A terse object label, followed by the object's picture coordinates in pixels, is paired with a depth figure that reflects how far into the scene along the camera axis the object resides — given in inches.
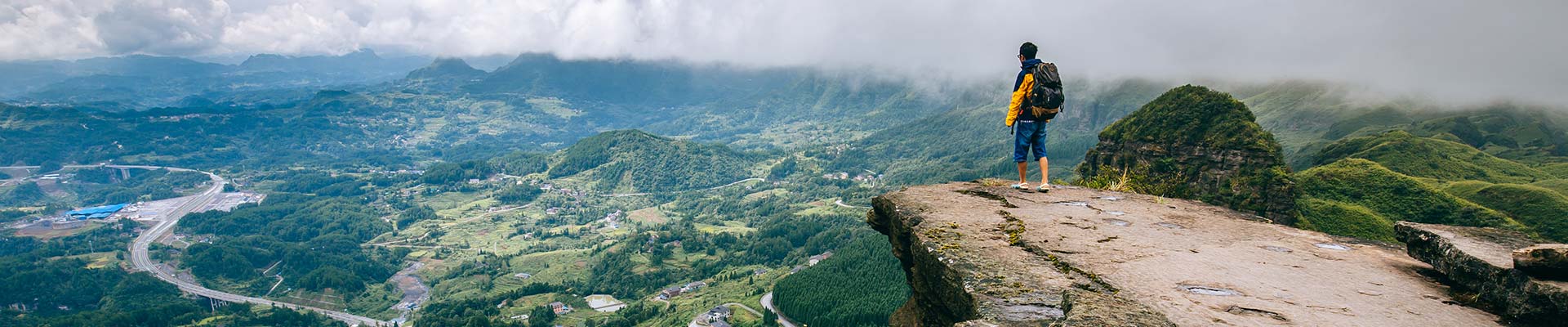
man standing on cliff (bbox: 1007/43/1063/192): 451.5
